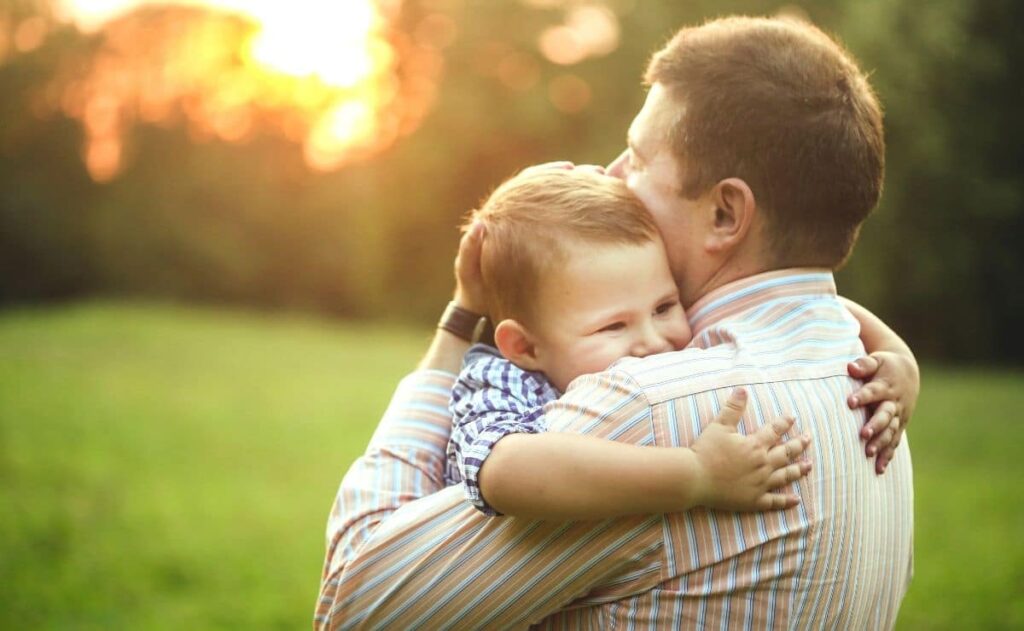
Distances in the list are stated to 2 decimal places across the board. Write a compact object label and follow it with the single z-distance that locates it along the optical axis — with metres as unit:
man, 1.55
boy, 1.50
